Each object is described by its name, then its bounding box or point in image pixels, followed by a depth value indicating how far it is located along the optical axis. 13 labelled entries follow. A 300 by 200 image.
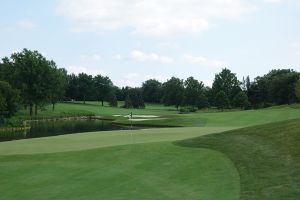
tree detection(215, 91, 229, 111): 111.31
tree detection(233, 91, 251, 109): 116.94
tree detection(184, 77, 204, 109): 138.50
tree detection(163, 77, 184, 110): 146.75
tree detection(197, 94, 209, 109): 132.12
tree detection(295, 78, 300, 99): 83.64
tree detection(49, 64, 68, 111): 97.75
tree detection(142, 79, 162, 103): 191.39
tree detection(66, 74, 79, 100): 170.41
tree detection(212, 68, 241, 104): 131.88
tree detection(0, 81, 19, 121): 68.12
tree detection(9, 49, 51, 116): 94.19
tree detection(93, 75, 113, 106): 169.75
